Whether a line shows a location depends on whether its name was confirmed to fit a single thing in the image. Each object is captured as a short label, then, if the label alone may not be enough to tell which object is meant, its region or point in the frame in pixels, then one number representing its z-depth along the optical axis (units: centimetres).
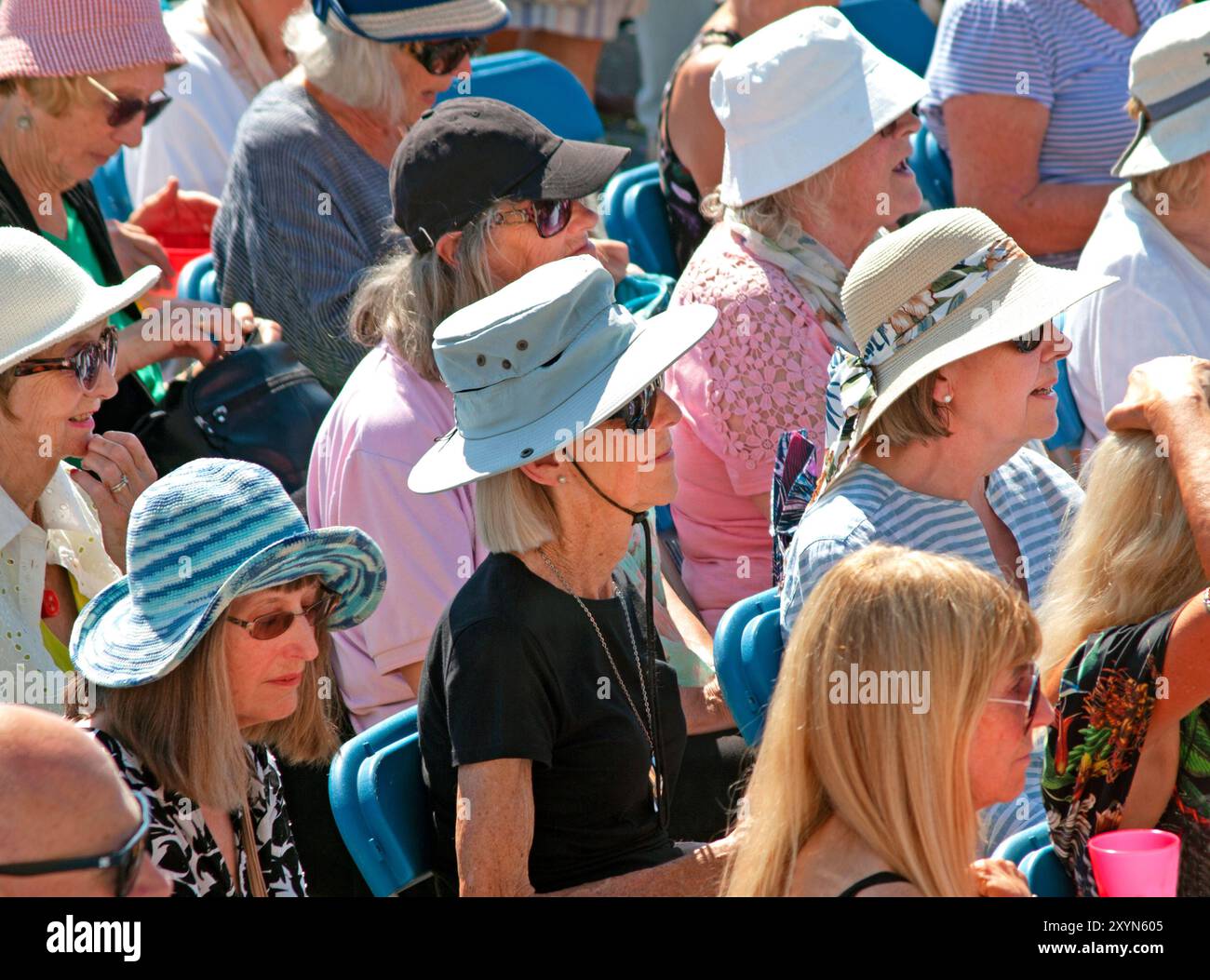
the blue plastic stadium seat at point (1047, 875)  254
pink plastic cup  217
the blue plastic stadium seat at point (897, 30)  596
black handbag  362
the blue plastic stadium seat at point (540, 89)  497
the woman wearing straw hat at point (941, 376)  290
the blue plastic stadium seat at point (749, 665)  298
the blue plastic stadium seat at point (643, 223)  516
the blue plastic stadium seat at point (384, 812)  261
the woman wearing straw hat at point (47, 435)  295
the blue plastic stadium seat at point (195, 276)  461
